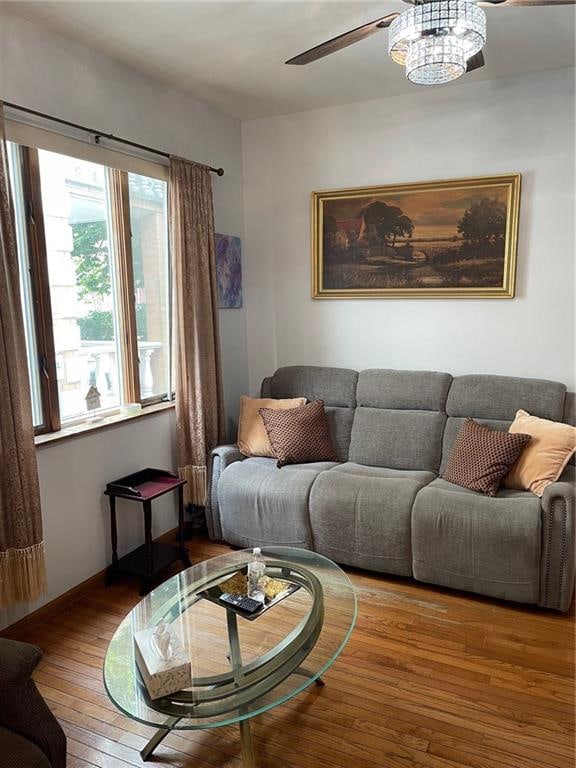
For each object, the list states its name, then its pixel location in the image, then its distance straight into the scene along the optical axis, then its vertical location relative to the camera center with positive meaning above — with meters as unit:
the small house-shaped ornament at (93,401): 2.97 -0.56
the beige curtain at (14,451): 2.29 -0.64
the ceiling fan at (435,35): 1.70 +0.78
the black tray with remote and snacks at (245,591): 2.01 -1.11
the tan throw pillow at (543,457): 2.84 -0.86
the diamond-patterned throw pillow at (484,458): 2.88 -0.89
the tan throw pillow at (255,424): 3.55 -0.85
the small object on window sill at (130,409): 3.24 -0.66
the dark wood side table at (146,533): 2.90 -1.26
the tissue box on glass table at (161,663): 1.60 -1.07
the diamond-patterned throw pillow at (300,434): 3.41 -0.87
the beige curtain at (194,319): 3.34 -0.17
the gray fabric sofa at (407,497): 2.66 -1.07
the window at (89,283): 2.64 +0.06
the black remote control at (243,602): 1.99 -1.10
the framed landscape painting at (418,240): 3.46 +0.31
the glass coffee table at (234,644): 1.59 -1.15
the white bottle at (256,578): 2.07 -1.09
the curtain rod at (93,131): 2.43 +0.79
